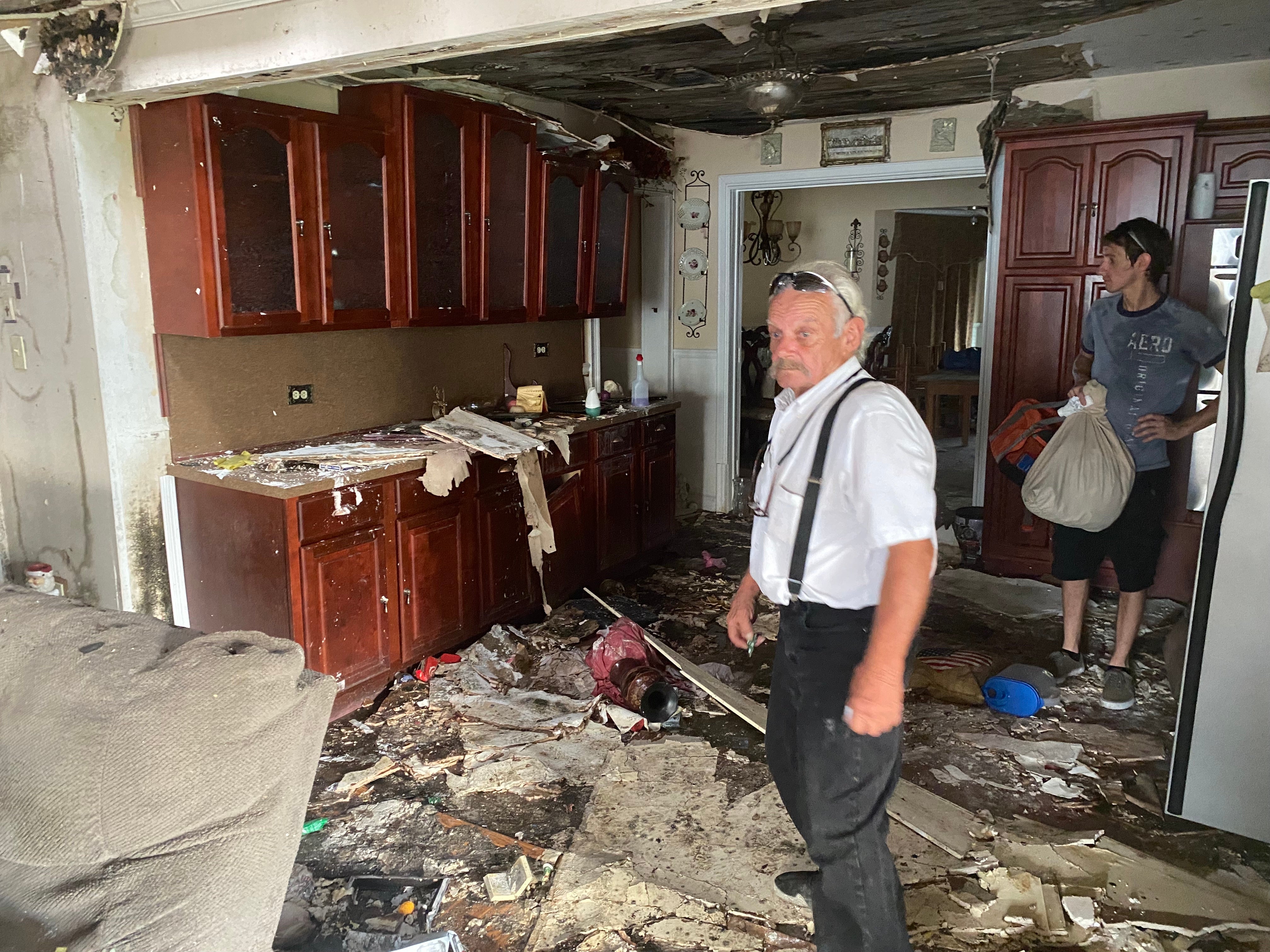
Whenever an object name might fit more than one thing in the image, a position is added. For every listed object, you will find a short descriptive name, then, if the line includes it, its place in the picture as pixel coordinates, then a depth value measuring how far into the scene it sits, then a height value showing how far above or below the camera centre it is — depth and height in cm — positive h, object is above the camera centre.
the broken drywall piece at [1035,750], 293 -143
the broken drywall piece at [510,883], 227 -144
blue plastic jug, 324 -136
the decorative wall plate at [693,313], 579 -1
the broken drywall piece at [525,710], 315 -140
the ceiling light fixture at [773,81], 341 +88
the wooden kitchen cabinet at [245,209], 290 +34
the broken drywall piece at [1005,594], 425 -136
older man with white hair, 163 -50
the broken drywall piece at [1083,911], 218 -144
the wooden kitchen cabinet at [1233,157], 390 +67
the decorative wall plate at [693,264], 575 +30
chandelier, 795 +68
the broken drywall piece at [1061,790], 275 -144
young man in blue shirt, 324 -28
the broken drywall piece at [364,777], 277 -143
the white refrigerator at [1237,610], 224 -75
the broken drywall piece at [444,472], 338 -60
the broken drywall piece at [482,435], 364 -51
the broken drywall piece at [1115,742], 297 -142
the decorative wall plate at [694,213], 570 +61
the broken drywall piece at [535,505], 381 -82
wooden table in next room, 766 -63
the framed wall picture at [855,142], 512 +96
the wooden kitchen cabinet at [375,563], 299 -92
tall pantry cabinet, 404 +37
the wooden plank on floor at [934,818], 247 -141
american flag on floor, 342 -131
